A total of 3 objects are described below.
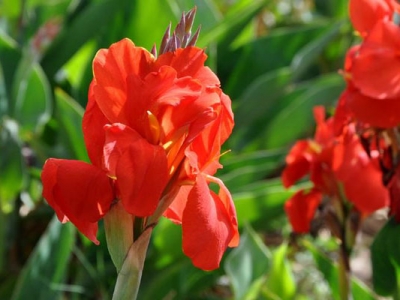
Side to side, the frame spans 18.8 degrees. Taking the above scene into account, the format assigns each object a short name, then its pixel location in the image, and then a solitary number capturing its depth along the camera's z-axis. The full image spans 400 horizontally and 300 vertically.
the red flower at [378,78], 1.02
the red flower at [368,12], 1.06
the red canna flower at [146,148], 0.77
